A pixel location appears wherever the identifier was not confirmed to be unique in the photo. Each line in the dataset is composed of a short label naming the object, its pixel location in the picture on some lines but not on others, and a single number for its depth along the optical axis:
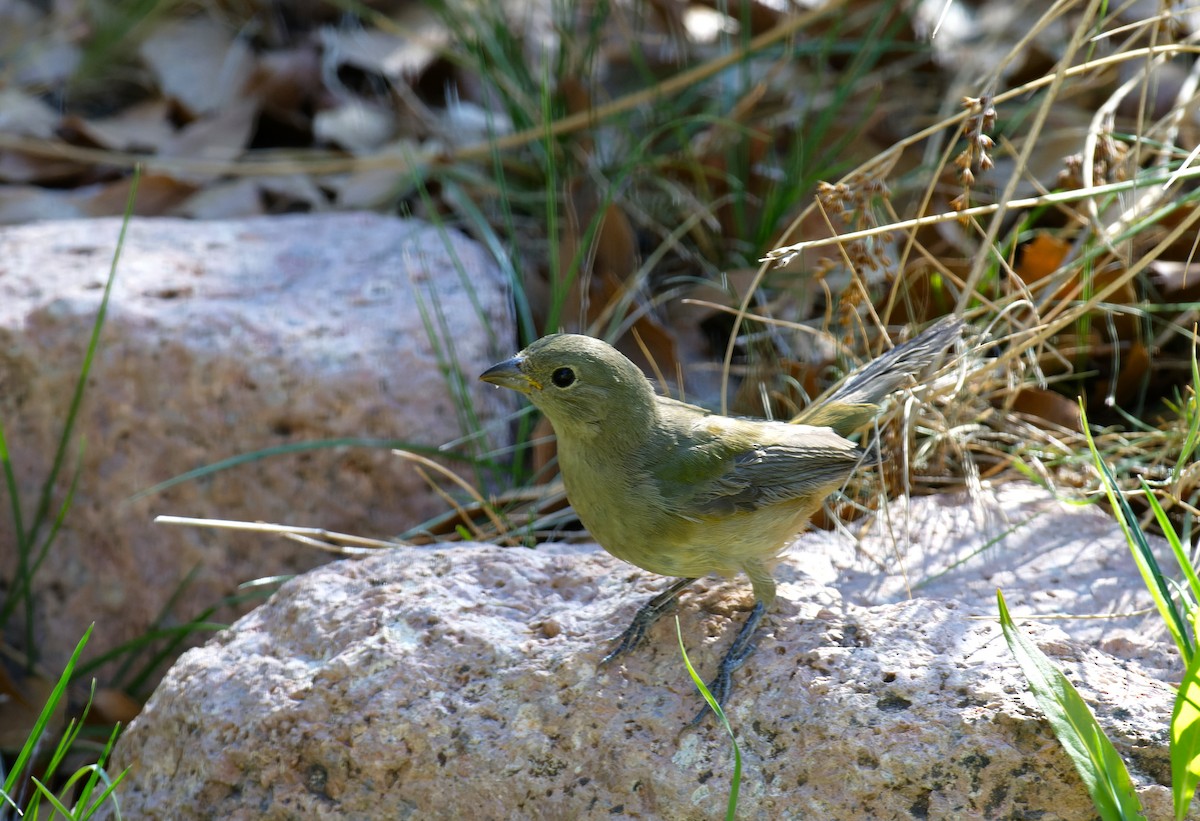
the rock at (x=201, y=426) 7.33
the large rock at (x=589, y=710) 4.52
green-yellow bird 5.33
